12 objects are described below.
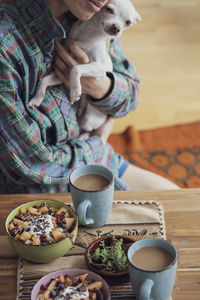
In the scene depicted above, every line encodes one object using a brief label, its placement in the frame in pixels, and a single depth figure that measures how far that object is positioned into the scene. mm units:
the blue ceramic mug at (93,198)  1296
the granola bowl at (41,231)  1231
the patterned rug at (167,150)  2821
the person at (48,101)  1502
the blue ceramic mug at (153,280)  1085
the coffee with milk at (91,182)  1343
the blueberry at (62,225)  1279
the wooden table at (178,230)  1209
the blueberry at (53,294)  1116
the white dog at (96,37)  1584
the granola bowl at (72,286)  1118
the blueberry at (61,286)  1130
